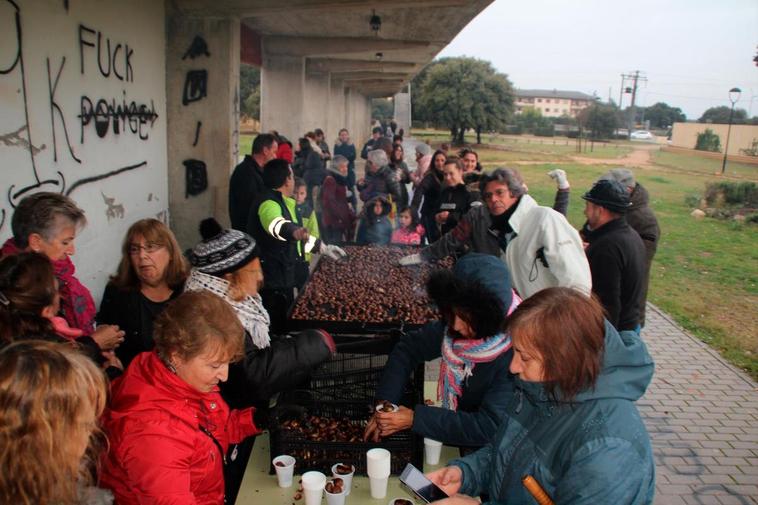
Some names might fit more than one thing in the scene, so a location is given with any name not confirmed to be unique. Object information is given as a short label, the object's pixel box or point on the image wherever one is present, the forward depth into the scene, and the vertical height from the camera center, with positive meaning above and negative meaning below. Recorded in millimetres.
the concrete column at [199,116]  8164 +113
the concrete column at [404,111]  54125 +2098
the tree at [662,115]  109875 +6205
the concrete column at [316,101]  18922 +998
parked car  81962 +1578
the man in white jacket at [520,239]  4156 -792
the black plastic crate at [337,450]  2549 -1401
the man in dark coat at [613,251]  4410 -804
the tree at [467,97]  55406 +3894
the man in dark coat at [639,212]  5965 -674
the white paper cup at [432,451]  2740 -1483
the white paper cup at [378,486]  2428 -1473
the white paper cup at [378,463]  2379 -1343
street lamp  23156 +2396
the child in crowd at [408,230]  8125 -1357
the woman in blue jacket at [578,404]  1731 -834
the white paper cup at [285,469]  2488 -1450
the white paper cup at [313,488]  2320 -1418
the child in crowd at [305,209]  6875 -1036
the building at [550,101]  145250 +10180
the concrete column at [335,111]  23953 +879
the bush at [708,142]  39675 +545
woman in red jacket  1946 -1016
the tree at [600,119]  66750 +2846
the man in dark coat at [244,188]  6371 -678
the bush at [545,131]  82838 +1421
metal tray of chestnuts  4195 -1380
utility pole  86625 +9062
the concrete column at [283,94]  15062 +876
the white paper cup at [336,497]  2336 -1463
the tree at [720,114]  58369 +4174
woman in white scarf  2555 -967
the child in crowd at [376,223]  7996 -1243
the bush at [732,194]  19406 -1451
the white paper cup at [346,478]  2395 -1421
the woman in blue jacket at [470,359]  2696 -1071
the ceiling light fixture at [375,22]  10391 +1982
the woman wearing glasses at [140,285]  3365 -965
